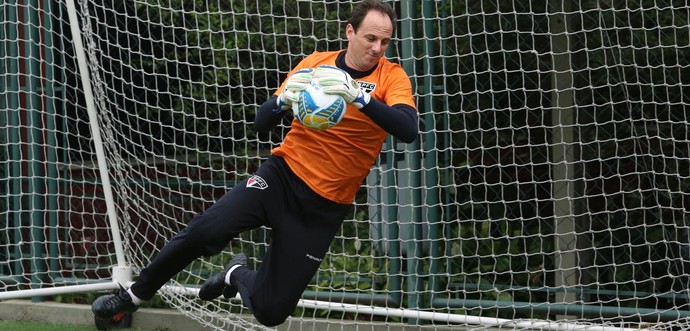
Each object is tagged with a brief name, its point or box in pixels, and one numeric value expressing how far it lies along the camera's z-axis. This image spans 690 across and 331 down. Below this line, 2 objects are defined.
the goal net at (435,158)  11.94
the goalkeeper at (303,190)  9.37
